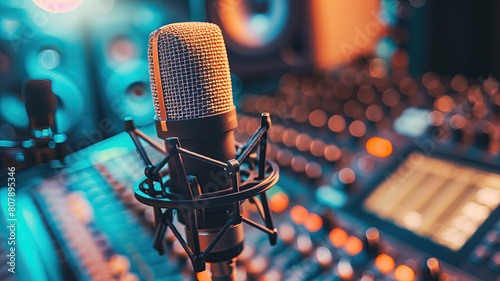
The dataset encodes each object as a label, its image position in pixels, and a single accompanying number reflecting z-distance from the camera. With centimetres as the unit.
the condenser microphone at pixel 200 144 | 35
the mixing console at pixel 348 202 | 66
